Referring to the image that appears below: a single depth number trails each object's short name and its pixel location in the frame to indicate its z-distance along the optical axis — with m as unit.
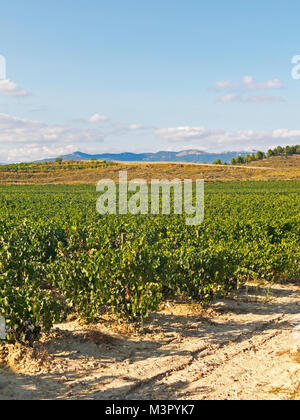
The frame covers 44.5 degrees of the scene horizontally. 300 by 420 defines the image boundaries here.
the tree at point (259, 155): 170.52
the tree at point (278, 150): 173.75
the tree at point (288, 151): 173.75
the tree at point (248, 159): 164.48
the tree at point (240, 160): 164.98
